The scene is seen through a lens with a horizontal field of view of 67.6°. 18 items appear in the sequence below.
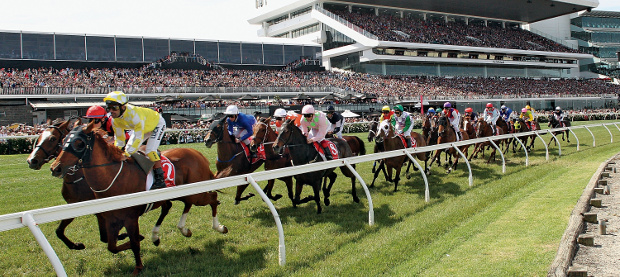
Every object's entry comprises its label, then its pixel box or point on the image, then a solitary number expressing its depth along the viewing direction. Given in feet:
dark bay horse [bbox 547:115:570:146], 63.31
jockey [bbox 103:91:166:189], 16.79
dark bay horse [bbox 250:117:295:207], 25.59
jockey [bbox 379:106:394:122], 34.32
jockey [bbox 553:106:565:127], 63.36
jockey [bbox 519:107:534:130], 56.29
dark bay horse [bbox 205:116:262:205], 25.22
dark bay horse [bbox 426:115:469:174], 38.50
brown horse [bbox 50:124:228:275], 14.90
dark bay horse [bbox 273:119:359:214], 23.89
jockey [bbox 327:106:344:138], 33.40
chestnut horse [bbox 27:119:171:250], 15.88
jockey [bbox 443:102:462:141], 41.45
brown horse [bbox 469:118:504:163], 46.32
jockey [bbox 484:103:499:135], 48.90
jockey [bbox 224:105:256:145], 26.45
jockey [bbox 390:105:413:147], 34.06
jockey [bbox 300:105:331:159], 25.79
